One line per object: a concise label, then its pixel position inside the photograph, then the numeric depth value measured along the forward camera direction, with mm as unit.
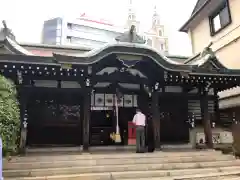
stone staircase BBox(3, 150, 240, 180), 7519
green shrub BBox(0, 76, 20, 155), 6953
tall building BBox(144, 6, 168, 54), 69875
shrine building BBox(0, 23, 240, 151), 10008
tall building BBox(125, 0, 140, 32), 69250
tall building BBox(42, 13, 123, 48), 47031
